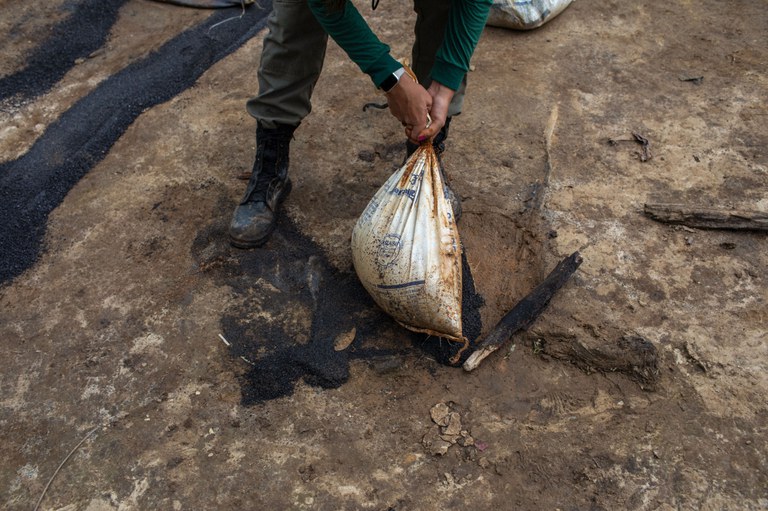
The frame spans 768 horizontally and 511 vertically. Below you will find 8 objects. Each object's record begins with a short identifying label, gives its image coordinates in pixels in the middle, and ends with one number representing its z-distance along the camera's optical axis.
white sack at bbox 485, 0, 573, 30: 4.01
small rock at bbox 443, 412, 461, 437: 2.11
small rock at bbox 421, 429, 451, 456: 2.05
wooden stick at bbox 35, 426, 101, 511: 1.94
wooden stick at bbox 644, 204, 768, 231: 2.70
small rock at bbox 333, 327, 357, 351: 2.36
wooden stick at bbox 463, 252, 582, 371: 2.28
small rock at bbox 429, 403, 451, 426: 2.14
